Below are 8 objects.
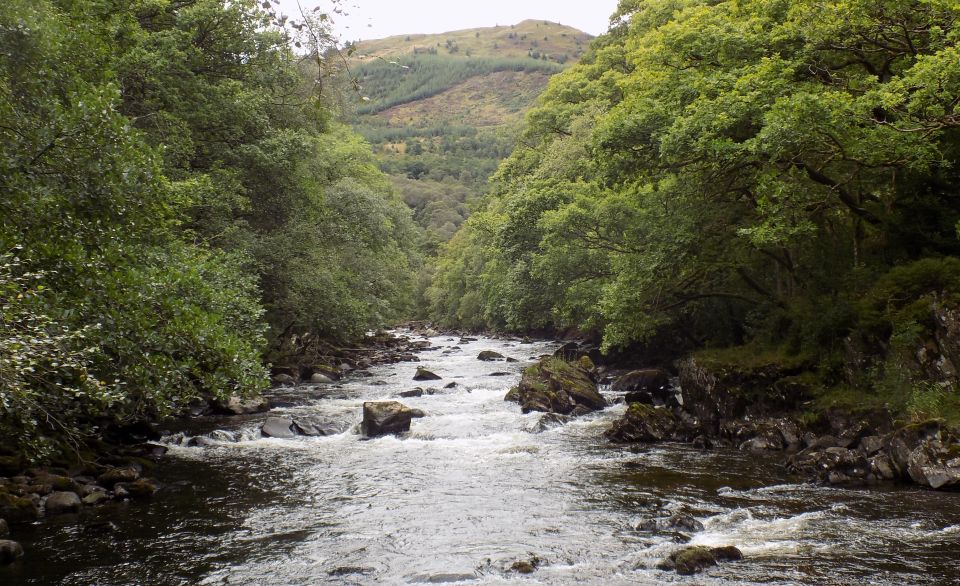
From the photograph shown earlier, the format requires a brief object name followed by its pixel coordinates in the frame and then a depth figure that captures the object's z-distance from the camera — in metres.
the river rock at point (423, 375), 33.03
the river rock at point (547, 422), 21.38
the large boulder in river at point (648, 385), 25.83
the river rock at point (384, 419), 21.38
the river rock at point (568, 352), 38.06
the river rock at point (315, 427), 21.57
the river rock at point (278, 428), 21.12
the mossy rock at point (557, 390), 24.17
